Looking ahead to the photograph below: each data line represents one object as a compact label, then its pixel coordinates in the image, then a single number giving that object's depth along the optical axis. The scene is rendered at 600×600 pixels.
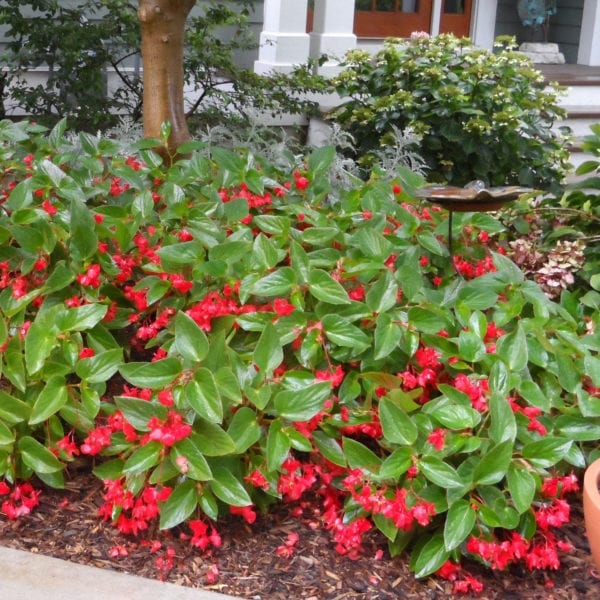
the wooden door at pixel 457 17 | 10.21
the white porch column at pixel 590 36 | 9.76
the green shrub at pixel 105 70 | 5.66
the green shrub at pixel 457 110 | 5.43
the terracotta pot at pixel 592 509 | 2.40
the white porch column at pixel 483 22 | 10.15
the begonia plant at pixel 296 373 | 2.53
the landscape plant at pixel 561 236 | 3.60
